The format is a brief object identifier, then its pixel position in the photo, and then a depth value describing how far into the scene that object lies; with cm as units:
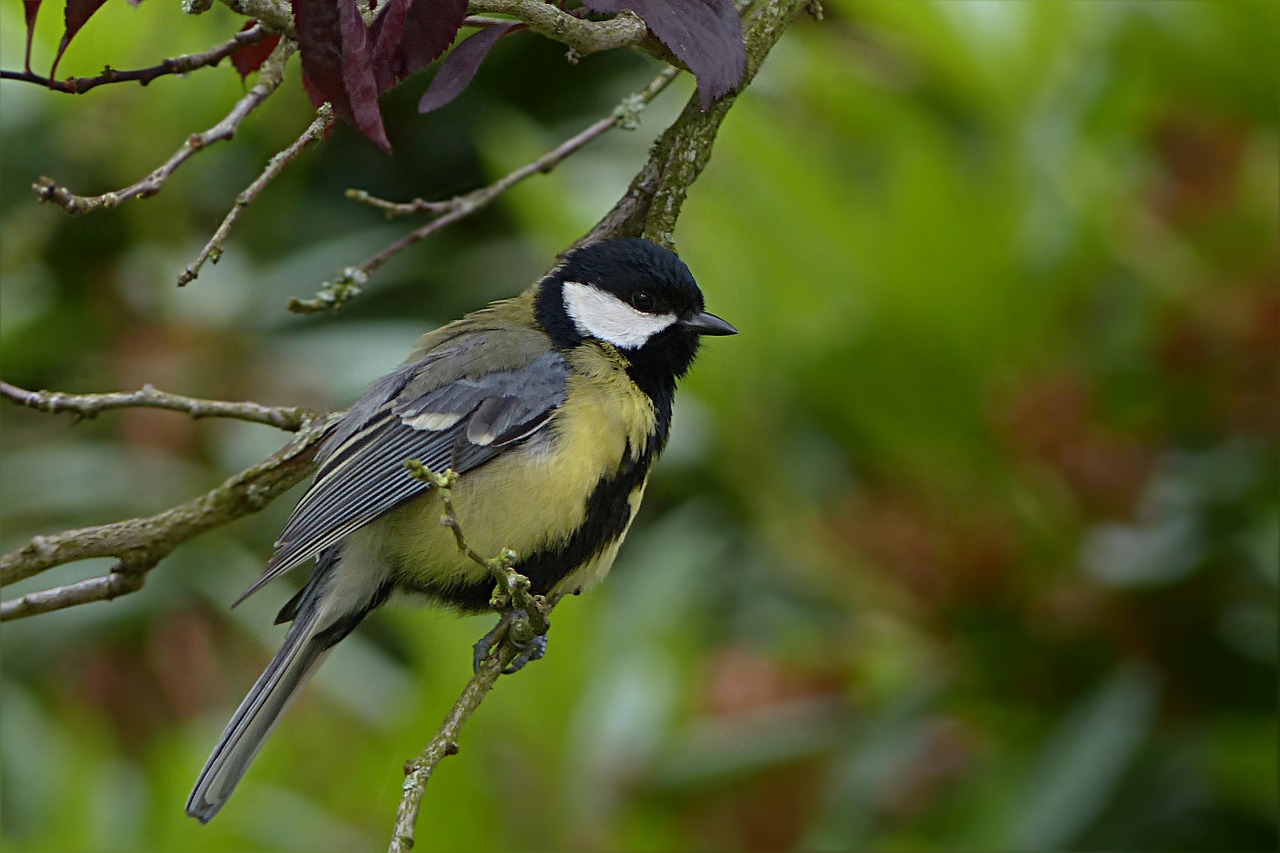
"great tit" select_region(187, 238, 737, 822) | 428
